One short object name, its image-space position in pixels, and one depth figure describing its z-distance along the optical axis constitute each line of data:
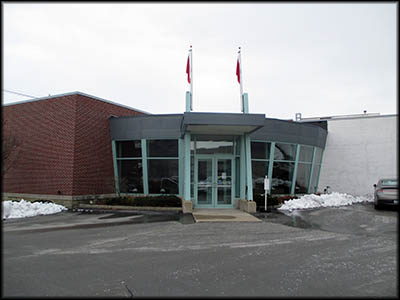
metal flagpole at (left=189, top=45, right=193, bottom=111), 17.89
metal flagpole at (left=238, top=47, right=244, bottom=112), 17.52
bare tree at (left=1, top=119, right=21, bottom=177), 20.01
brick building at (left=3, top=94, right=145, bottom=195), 18.09
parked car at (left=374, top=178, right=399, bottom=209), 16.62
